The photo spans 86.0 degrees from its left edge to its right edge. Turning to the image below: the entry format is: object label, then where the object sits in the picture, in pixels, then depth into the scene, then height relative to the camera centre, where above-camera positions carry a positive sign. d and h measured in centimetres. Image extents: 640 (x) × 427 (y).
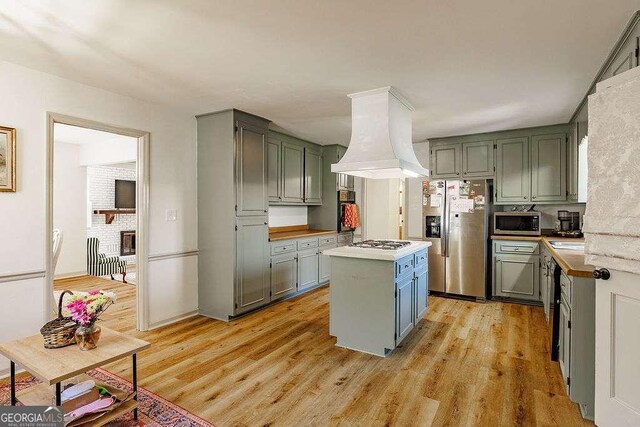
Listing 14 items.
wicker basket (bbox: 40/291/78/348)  193 -69
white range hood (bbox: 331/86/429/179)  307 +70
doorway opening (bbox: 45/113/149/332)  578 +0
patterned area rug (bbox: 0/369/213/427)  204 -126
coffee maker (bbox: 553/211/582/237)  452 -14
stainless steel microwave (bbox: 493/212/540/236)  451 -15
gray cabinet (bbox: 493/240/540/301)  441 -75
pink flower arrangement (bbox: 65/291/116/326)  189 -53
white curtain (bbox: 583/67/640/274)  166 +19
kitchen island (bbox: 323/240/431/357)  294 -76
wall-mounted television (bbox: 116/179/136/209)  708 +38
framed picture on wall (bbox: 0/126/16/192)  259 +40
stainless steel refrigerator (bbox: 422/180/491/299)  464 -30
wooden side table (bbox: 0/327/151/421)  167 -77
